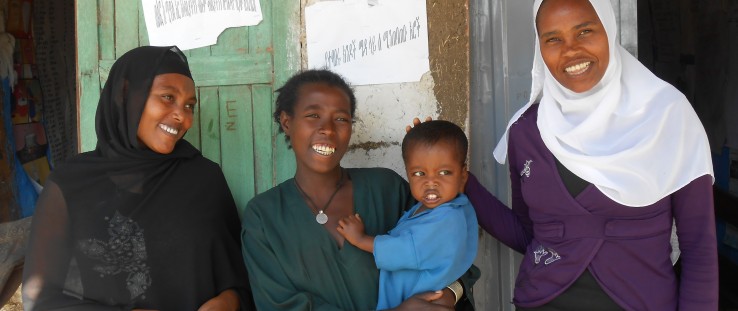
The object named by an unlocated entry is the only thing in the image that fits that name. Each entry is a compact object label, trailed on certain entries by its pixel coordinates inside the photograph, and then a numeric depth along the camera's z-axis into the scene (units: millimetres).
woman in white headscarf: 1755
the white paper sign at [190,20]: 2766
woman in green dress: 1978
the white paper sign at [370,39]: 2602
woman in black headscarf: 2123
